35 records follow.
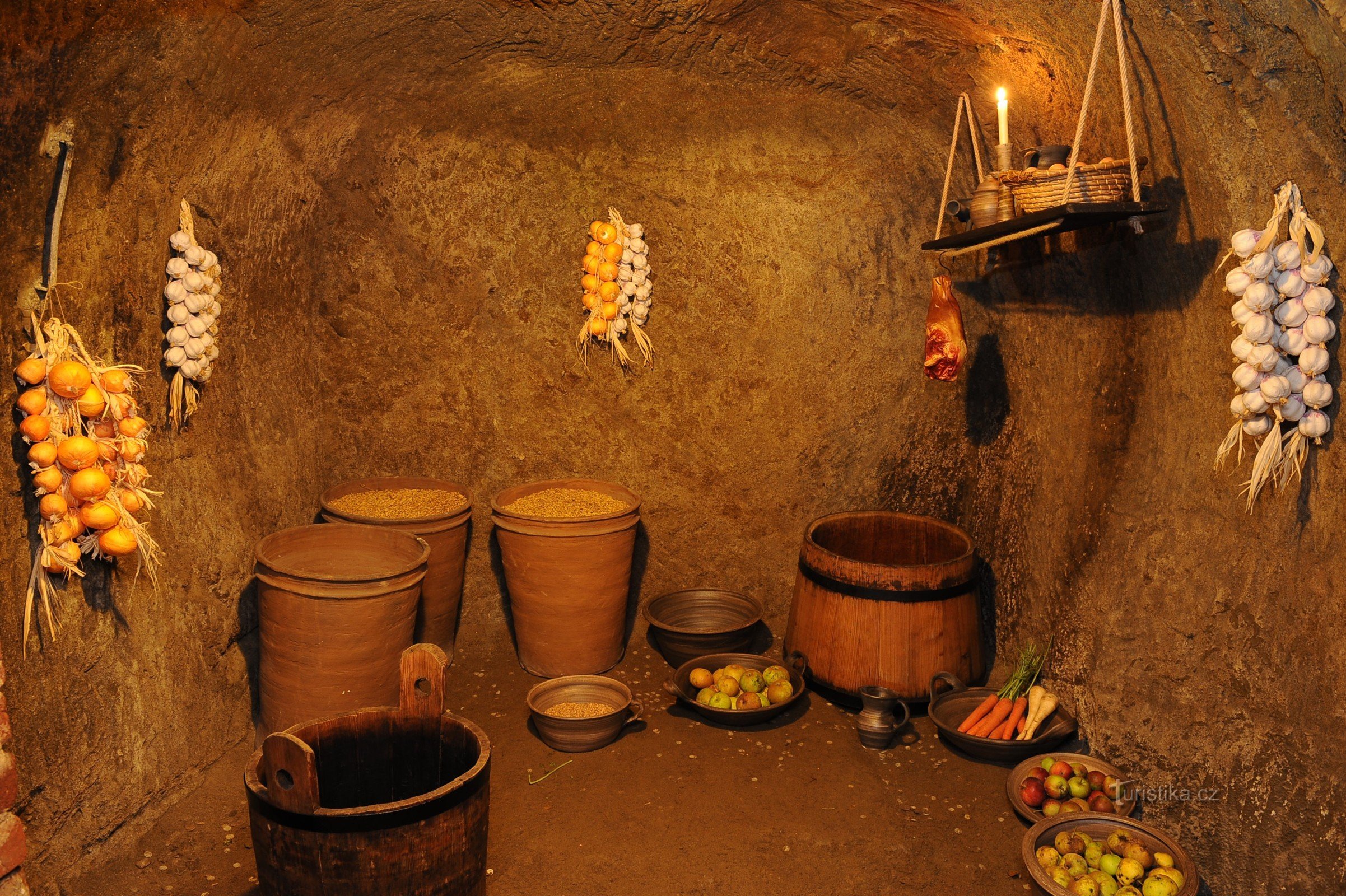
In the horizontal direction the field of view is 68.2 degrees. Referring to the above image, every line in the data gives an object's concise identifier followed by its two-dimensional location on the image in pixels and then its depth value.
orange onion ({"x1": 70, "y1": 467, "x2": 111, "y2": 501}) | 2.65
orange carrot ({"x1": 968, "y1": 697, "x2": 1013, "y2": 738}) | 3.60
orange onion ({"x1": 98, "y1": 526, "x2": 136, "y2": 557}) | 2.78
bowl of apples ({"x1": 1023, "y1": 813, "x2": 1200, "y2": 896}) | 2.62
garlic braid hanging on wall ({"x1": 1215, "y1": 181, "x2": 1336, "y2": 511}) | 2.47
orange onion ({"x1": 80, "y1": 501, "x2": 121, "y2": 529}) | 2.71
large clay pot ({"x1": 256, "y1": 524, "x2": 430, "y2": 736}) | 3.36
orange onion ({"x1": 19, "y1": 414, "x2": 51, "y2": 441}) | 2.55
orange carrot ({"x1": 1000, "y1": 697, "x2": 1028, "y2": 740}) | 3.59
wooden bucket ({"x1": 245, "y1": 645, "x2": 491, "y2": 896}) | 2.19
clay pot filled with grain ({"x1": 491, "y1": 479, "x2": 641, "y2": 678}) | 4.17
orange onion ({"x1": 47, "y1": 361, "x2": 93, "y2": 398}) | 2.59
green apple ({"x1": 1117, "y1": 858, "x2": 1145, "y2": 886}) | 2.69
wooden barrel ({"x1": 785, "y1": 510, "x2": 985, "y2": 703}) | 3.77
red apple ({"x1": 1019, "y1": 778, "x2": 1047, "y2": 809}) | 3.20
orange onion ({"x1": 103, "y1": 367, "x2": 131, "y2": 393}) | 2.78
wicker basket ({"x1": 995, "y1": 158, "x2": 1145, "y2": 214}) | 2.88
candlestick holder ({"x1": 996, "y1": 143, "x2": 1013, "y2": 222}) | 3.37
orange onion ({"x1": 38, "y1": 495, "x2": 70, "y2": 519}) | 2.61
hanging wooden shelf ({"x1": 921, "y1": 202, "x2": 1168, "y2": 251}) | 2.81
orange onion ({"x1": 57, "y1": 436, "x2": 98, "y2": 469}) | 2.61
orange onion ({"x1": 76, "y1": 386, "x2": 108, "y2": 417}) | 2.69
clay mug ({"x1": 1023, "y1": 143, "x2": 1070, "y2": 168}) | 3.09
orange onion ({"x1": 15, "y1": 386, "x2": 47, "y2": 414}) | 2.56
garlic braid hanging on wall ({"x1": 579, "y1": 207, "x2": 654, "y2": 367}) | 4.59
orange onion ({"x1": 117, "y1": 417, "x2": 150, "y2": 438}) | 2.82
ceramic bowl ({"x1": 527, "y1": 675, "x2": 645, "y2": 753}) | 3.69
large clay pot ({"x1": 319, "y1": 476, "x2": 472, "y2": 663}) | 4.16
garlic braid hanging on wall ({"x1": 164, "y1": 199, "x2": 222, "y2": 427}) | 3.23
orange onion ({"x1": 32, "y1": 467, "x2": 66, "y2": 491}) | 2.59
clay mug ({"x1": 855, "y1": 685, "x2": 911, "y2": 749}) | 3.70
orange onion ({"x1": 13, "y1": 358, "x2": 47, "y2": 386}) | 2.56
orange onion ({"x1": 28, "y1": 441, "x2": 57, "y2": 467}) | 2.56
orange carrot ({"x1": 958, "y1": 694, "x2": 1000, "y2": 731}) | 3.64
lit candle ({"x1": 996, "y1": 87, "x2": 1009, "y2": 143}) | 3.26
